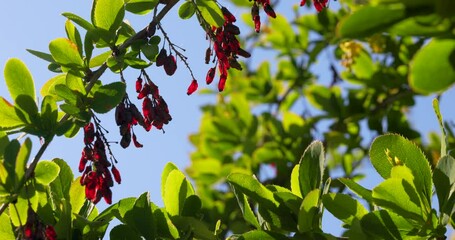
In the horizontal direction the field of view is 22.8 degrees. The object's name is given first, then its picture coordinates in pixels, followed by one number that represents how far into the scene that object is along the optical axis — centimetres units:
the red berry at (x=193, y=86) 74
